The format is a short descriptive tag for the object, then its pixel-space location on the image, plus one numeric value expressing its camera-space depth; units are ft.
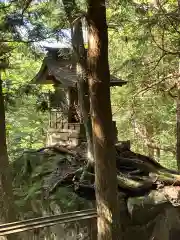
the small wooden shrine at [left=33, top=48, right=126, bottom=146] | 26.22
